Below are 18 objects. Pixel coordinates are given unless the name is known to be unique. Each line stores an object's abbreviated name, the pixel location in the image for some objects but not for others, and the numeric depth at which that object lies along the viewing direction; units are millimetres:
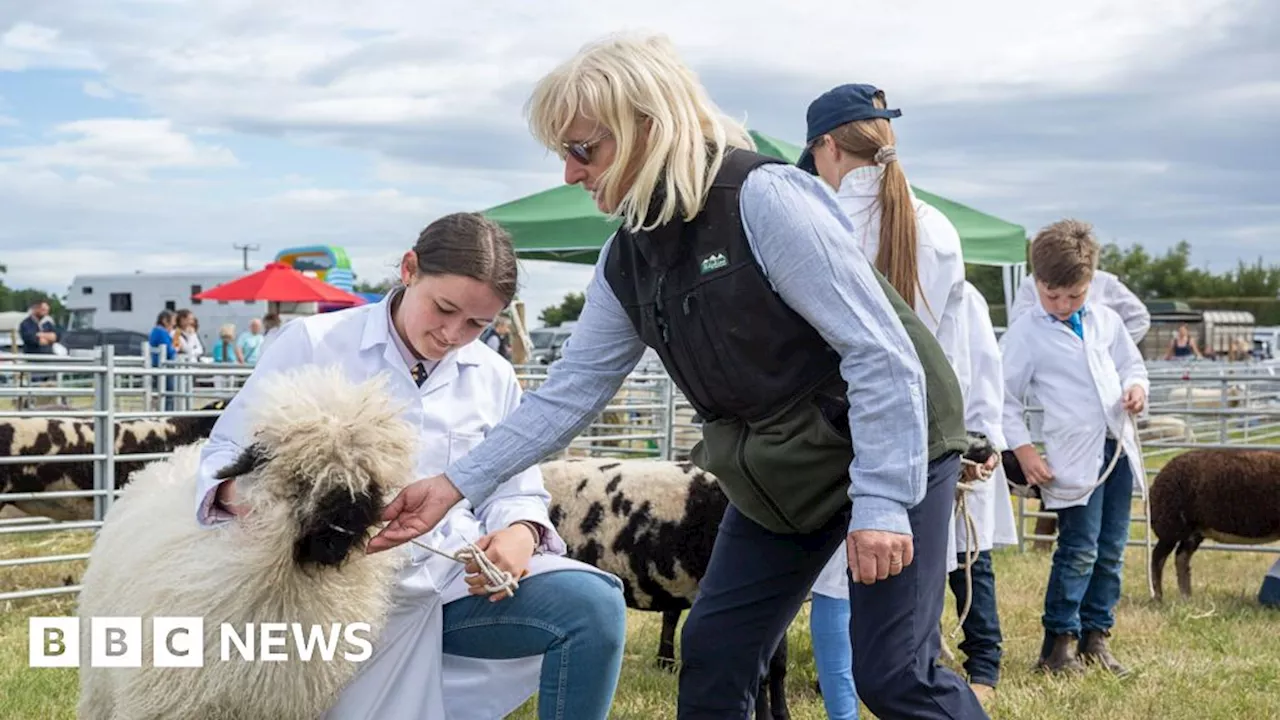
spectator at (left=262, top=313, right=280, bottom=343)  14461
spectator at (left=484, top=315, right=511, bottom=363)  13859
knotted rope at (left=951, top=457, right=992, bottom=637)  3404
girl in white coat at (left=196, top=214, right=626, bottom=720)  3213
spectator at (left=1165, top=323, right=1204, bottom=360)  25922
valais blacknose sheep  2834
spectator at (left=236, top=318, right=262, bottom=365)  15694
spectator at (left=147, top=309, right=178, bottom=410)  15680
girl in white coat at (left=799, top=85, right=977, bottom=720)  3803
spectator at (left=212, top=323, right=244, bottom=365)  16703
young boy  5312
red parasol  17297
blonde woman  2461
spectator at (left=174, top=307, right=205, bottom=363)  17000
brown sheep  7219
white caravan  37000
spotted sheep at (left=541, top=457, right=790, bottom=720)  5043
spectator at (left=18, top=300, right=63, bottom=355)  18203
